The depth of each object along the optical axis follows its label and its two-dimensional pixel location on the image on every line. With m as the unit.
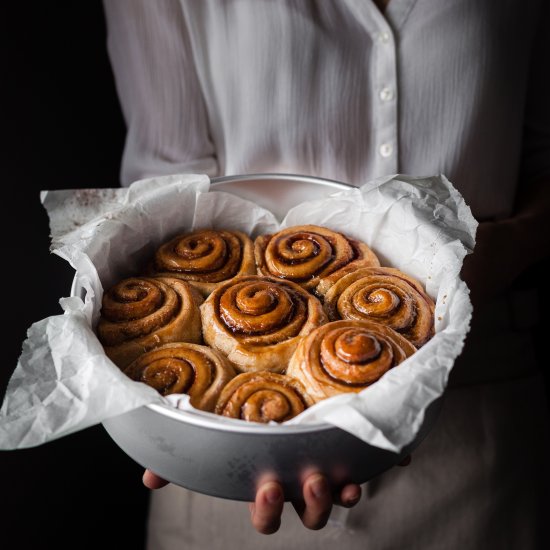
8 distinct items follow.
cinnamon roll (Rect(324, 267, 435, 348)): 1.00
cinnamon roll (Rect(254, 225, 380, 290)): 1.11
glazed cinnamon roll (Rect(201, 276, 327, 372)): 0.96
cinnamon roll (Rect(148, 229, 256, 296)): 1.12
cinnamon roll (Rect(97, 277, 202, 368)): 0.97
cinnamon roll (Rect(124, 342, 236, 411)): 0.88
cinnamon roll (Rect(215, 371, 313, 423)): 0.84
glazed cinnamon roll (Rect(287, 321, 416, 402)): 0.88
